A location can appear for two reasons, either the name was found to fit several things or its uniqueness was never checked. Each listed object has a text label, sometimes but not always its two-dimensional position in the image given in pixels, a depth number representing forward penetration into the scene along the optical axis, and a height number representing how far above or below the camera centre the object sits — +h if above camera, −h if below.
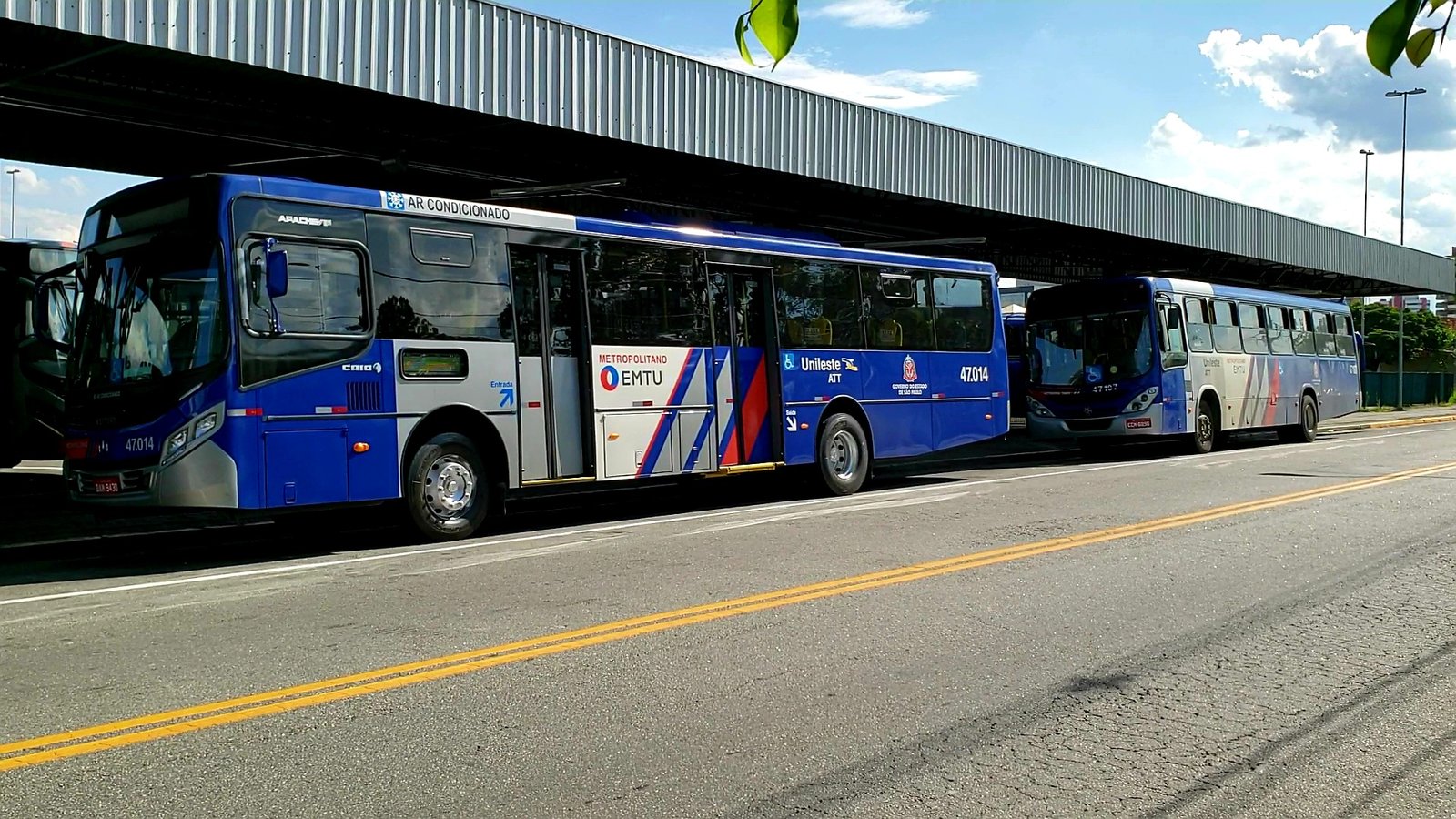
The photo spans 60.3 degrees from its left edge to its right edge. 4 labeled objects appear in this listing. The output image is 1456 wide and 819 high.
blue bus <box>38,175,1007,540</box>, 10.41 +0.01
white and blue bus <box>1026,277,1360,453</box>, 23.56 -0.39
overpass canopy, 12.94 +3.01
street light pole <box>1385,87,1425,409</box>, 52.72 -1.55
